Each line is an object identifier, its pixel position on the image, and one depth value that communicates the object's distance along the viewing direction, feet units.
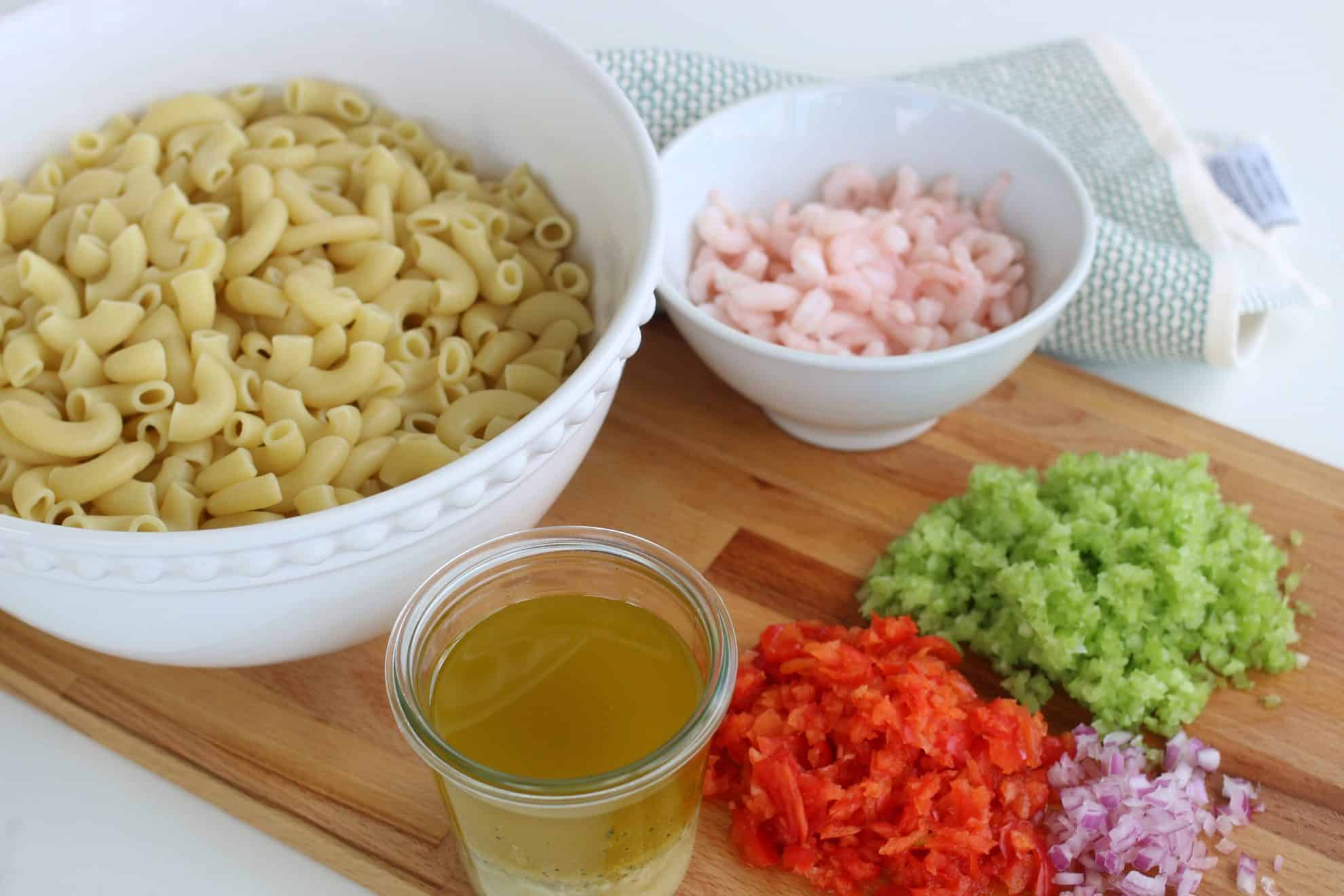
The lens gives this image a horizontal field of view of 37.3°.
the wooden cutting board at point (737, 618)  1.94
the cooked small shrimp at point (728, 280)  2.25
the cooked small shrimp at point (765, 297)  2.22
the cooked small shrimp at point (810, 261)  2.24
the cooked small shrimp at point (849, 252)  2.25
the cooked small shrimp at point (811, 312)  2.20
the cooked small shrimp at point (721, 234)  2.34
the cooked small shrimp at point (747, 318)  2.23
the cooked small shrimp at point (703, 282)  2.30
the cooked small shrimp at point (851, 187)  2.44
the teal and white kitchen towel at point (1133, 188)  2.40
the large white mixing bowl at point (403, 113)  1.75
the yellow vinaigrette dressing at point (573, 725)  1.76
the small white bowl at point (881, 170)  2.14
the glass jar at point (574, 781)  1.69
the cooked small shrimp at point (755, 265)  2.29
